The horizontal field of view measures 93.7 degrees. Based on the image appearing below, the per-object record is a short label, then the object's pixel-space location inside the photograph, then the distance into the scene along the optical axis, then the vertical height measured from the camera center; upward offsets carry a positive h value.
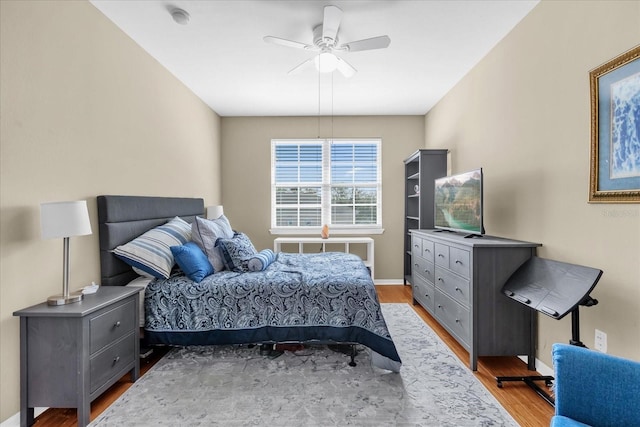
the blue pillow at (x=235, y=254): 2.69 -0.38
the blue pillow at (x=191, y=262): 2.44 -0.42
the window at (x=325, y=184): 5.04 +0.47
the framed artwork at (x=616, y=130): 1.58 +0.46
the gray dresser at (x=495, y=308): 2.29 -0.74
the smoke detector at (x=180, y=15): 2.31 +1.53
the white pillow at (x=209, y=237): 2.78 -0.25
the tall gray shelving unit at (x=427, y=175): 4.01 +0.50
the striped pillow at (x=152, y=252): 2.41 -0.33
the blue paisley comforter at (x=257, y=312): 2.31 -0.78
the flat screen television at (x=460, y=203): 2.67 +0.09
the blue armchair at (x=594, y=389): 1.09 -0.67
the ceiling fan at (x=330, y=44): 2.28 +1.39
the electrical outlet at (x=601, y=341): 1.77 -0.77
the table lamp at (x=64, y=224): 1.72 -0.07
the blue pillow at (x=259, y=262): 2.67 -0.46
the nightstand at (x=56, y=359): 1.65 -0.82
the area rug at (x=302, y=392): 1.77 -1.21
